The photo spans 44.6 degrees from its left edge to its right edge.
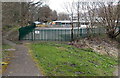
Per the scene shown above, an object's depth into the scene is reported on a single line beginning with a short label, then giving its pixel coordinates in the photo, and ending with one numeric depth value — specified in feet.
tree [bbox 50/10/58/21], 252.95
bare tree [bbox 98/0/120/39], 54.19
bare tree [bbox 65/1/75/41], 54.13
